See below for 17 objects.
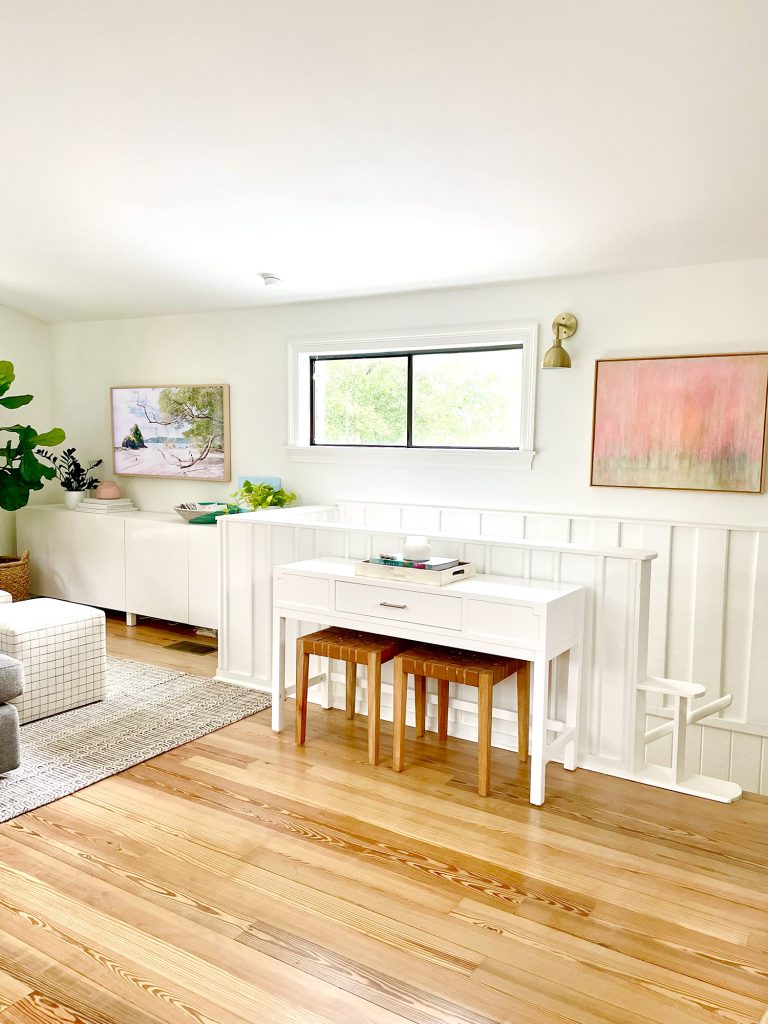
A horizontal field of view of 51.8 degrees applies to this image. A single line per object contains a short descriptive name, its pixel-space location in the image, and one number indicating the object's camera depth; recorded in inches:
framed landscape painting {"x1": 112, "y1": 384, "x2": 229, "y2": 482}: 215.5
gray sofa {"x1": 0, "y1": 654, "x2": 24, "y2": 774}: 118.2
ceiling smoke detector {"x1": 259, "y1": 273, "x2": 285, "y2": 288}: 178.8
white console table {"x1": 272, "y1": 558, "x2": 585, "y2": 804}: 110.1
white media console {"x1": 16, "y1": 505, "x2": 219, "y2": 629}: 197.9
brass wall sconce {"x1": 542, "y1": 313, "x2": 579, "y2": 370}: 156.3
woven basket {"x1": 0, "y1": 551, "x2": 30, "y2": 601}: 220.4
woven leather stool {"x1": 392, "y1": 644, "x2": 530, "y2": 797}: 112.9
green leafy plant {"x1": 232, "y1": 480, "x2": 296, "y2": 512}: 188.9
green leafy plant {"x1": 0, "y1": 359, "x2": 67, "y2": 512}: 207.6
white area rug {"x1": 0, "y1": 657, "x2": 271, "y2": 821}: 118.1
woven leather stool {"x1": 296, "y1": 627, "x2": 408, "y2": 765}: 123.8
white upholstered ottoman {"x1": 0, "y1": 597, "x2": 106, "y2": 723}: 141.1
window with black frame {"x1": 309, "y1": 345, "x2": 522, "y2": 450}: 176.9
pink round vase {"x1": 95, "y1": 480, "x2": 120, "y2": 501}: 231.1
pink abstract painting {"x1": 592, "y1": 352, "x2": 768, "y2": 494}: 141.8
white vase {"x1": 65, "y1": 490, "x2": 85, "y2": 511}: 231.0
